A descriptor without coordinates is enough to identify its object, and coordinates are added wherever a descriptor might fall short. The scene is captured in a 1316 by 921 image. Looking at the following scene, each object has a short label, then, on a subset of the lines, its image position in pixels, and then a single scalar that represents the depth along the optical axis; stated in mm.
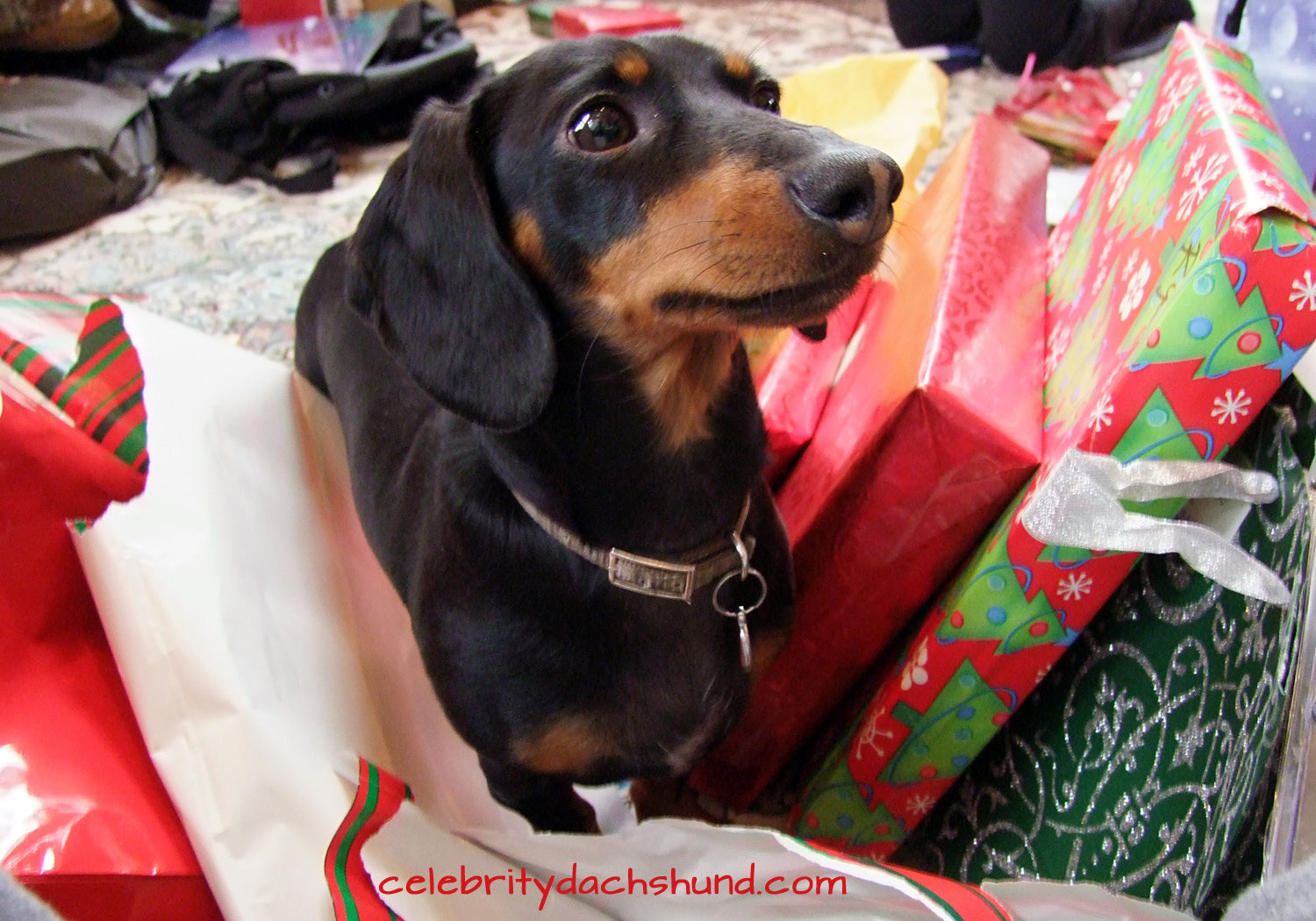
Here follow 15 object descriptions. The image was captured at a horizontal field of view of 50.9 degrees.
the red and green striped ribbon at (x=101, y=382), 413
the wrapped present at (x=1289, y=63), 461
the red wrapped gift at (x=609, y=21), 1104
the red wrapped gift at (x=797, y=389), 513
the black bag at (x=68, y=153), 838
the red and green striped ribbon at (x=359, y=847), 322
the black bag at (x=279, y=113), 961
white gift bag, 332
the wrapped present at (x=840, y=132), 521
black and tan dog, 350
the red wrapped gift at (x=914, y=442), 416
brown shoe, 1039
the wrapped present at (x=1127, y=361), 335
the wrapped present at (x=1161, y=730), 348
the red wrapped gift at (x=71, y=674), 327
